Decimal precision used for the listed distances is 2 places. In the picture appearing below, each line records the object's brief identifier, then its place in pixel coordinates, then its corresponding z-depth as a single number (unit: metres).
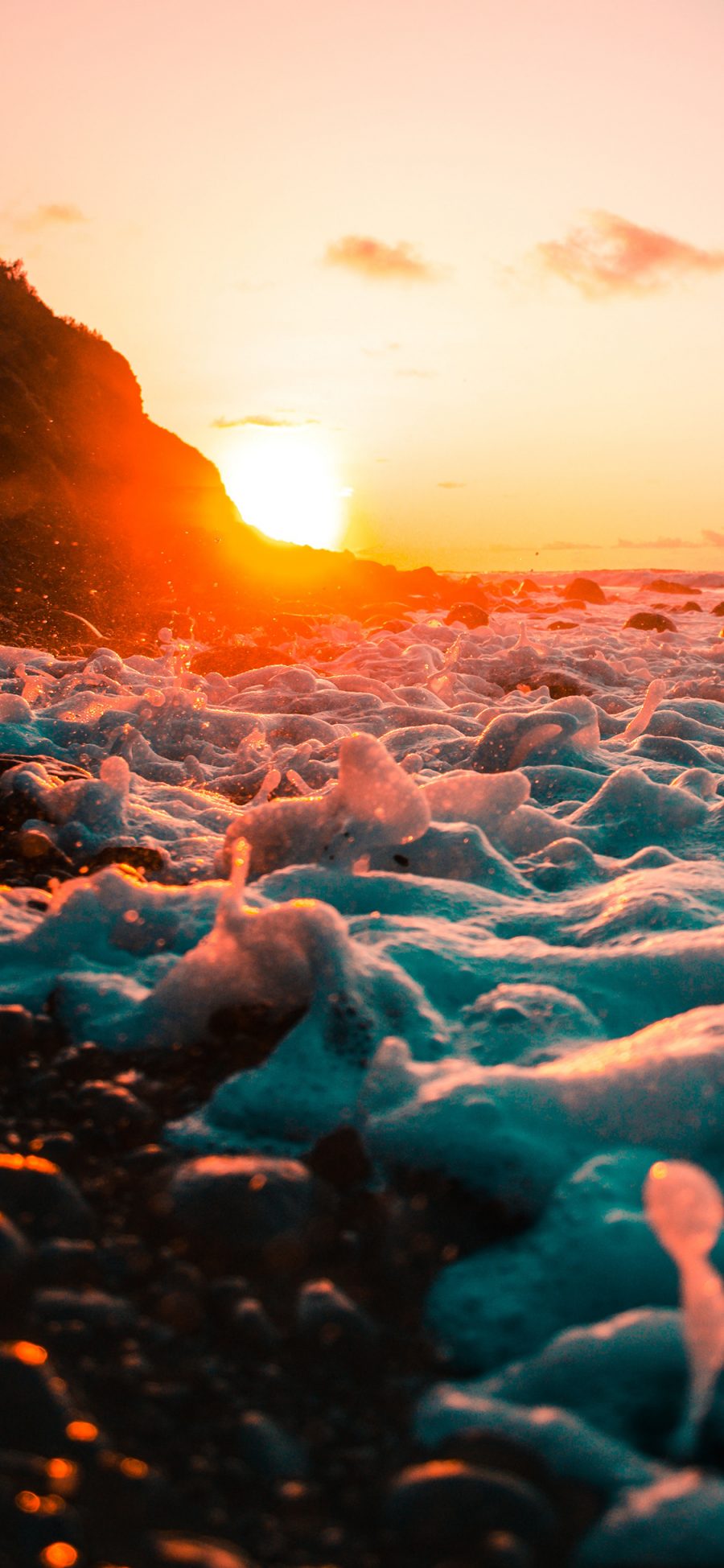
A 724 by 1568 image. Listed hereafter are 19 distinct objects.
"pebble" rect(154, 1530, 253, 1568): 0.92
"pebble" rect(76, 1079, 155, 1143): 1.60
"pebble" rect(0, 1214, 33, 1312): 1.24
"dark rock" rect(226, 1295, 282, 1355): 1.19
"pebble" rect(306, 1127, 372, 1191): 1.51
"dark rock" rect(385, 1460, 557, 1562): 0.96
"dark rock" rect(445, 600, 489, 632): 13.47
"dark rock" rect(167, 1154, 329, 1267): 1.35
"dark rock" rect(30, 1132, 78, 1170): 1.51
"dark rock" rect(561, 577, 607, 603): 22.38
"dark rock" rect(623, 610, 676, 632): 14.41
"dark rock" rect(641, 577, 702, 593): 30.70
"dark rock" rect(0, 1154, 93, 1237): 1.35
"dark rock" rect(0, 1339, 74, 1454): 1.03
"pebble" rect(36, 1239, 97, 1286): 1.26
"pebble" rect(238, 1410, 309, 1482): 1.04
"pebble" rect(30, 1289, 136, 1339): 1.19
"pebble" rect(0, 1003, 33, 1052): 1.85
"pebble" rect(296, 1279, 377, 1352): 1.21
